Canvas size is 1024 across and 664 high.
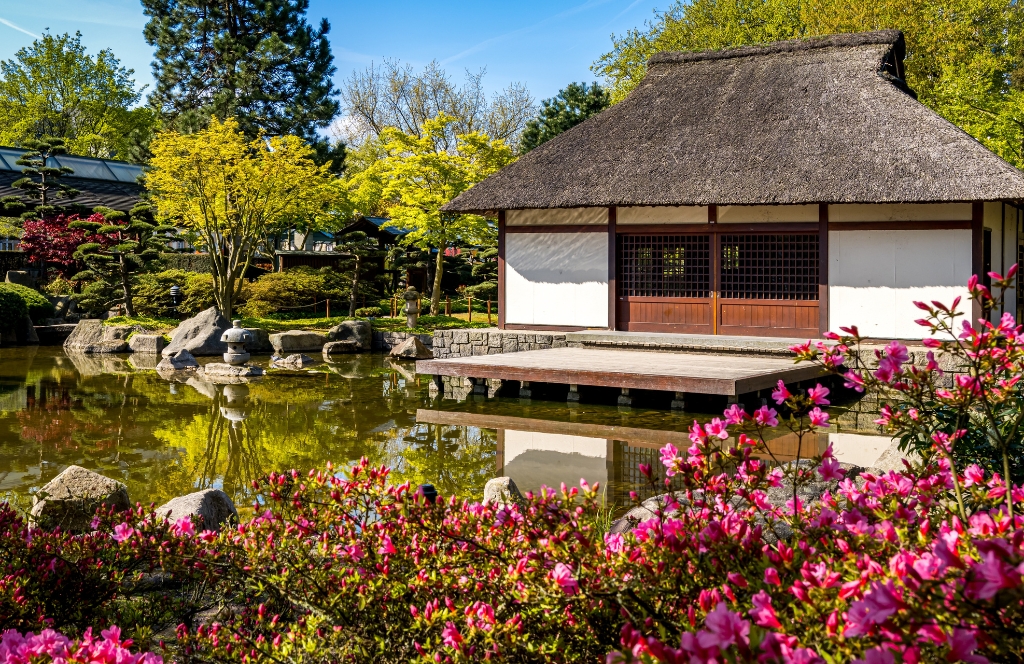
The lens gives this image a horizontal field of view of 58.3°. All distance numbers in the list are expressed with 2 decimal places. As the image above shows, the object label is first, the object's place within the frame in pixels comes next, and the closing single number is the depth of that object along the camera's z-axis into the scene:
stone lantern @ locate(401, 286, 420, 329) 23.97
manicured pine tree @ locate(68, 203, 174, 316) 24.22
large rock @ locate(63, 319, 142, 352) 21.80
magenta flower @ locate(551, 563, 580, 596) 2.33
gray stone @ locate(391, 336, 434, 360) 20.06
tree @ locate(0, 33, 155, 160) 42.53
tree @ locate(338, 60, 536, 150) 42.28
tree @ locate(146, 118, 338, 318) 22.75
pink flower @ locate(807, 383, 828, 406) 2.72
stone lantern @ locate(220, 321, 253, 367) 17.06
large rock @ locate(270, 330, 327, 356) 21.19
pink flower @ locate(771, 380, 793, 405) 2.64
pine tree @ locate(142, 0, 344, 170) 32.94
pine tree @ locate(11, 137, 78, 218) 27.59
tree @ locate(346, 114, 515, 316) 24.34
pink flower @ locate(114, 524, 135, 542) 3.57
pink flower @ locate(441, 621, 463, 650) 2.22
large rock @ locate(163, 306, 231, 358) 20.30
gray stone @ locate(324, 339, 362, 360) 20.84
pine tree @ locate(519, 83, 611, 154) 30.59
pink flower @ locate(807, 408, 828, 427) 2.65
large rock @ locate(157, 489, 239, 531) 5.62
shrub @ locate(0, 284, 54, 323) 23.52
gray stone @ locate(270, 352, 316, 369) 17.97
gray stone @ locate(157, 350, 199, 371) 17.78
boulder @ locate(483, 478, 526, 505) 6.15
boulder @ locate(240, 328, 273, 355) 21.27
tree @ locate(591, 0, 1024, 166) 24.30
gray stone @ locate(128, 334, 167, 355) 21.36
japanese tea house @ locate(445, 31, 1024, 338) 13.53
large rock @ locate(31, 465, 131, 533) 5.58
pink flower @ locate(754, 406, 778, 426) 2.70
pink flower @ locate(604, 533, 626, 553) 2.59
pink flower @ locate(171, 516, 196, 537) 3.71
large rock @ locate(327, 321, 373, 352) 21.56
